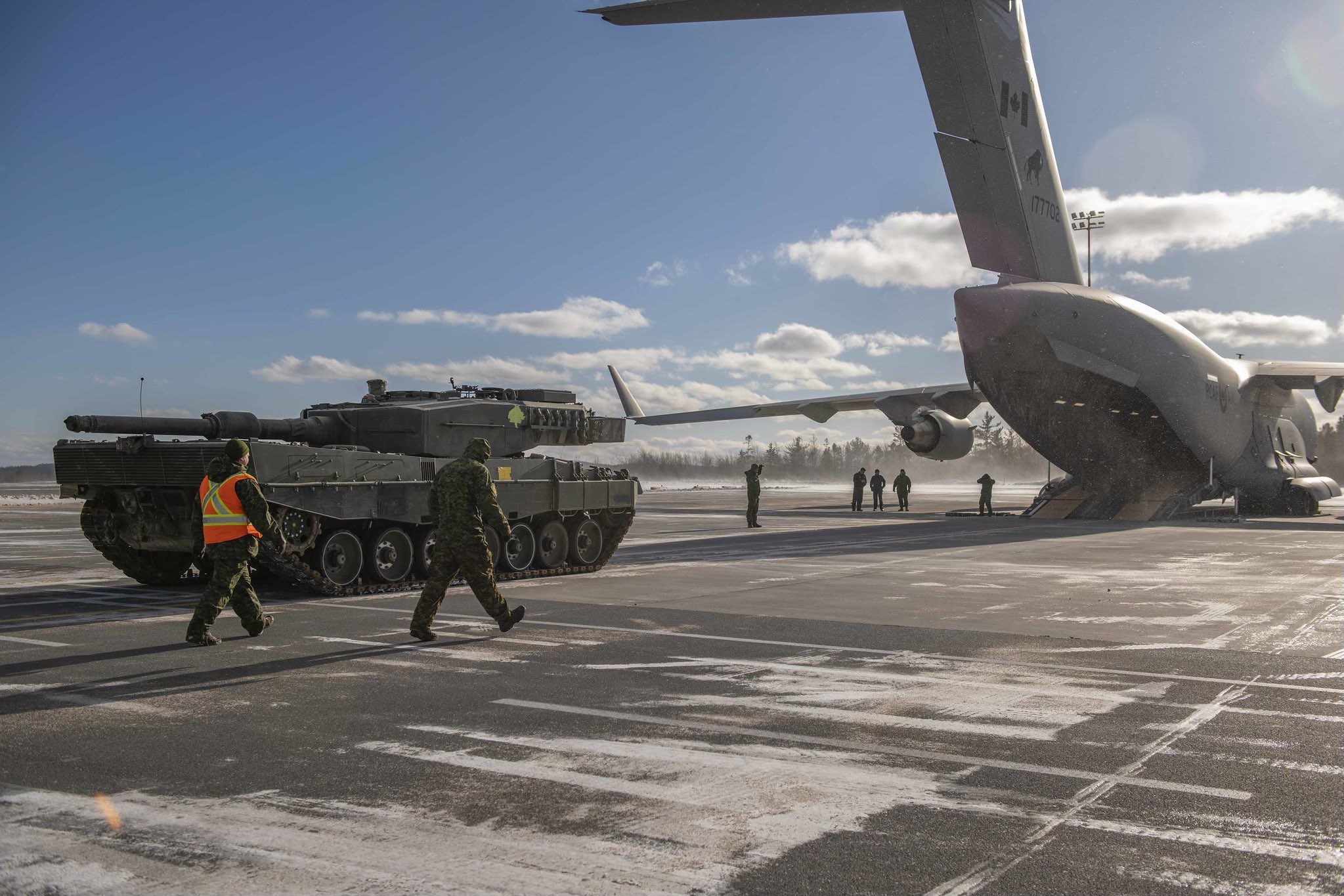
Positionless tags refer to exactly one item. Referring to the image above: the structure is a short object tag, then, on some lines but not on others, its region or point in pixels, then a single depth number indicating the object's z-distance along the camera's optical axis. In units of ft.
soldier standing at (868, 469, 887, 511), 116.67
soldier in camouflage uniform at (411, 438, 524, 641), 28.55
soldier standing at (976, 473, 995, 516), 104.47
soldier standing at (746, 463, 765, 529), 83.82
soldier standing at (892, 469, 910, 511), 117.91
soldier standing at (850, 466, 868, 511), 114.21
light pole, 141.08
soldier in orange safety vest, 28.27
